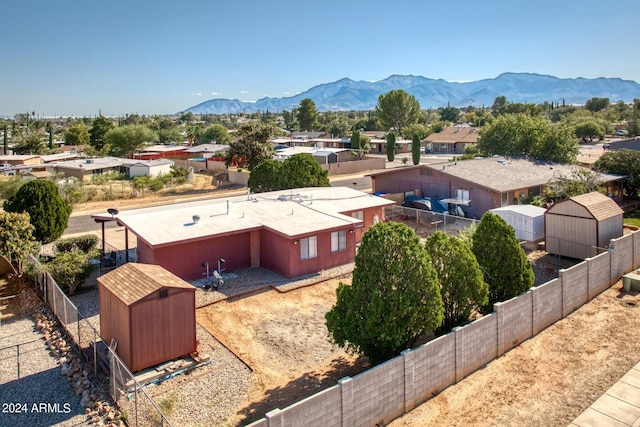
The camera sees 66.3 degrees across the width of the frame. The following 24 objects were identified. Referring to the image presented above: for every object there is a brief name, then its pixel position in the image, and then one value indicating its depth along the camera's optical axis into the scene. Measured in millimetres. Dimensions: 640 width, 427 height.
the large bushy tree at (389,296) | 12172
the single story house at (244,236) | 21516
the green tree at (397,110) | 105312
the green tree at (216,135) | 94438
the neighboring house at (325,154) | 62625
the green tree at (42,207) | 26188
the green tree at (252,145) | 51750
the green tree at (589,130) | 88625
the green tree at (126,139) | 79562
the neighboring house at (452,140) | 88250
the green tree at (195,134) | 97688
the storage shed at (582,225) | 22938
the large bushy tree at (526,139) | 42625
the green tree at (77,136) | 104312
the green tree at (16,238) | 20906
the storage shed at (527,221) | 26098
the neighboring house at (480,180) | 33438
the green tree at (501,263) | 15688
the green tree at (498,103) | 150125
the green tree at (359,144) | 68875
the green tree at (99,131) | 91188
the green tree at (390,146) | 73250
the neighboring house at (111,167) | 57434
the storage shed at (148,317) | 13414
